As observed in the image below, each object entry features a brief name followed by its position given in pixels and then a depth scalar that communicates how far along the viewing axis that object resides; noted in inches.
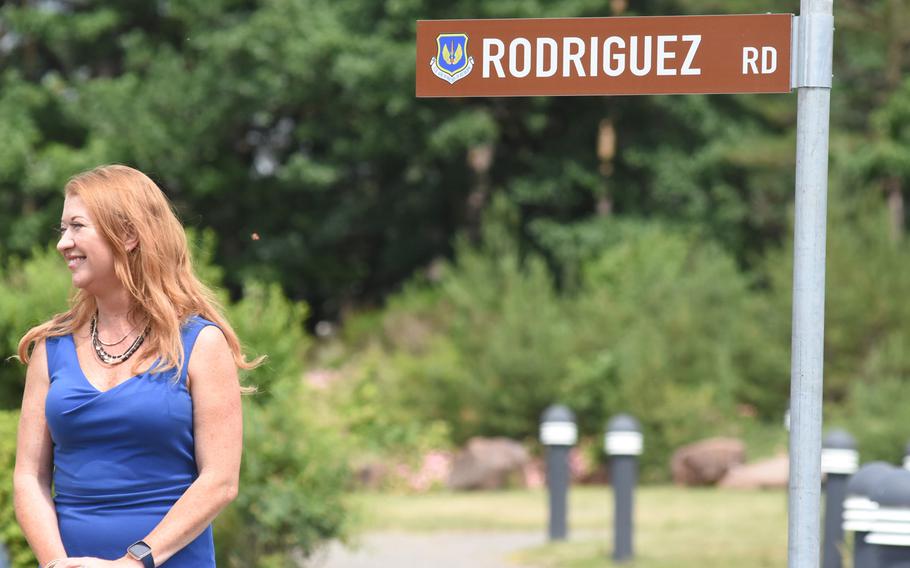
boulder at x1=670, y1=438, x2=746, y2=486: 1289.0
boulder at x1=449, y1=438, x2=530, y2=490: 1303.5
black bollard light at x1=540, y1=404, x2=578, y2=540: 882.7
